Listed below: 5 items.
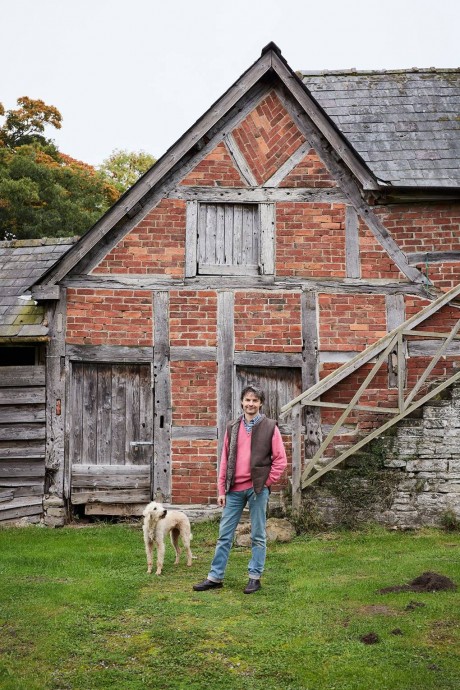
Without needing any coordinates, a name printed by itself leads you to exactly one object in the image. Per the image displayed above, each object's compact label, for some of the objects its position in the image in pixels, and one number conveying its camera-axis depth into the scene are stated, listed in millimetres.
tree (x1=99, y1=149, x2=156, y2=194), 34875
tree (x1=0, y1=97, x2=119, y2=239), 25812
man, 7199
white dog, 7898
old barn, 11367
